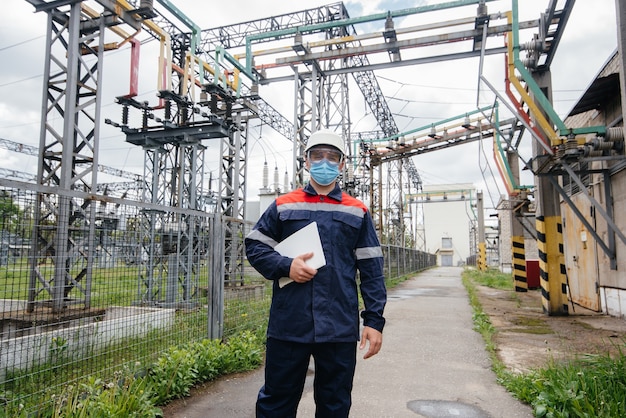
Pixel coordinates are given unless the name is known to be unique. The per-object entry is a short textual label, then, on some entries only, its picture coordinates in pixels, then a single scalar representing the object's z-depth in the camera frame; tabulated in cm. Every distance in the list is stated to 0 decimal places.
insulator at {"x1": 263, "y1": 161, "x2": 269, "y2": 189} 3516
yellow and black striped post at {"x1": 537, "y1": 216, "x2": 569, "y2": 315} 819
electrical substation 379
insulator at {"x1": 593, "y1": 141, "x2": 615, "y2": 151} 653
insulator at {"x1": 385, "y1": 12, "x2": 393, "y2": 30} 1010
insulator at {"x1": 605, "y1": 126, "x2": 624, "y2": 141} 654
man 230
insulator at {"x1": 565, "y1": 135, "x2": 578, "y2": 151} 655
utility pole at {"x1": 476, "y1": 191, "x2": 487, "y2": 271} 2905
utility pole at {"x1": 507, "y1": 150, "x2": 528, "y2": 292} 1349
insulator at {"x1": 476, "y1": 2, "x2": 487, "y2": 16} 940
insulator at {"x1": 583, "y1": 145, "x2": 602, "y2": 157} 655
